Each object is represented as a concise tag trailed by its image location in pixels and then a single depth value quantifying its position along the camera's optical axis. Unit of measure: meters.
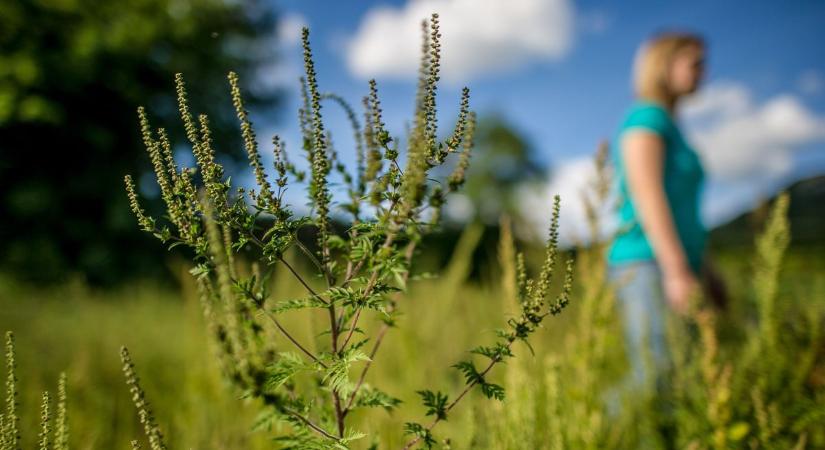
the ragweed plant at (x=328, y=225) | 1.08
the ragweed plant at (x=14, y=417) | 1.13
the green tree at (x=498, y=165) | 46.31
